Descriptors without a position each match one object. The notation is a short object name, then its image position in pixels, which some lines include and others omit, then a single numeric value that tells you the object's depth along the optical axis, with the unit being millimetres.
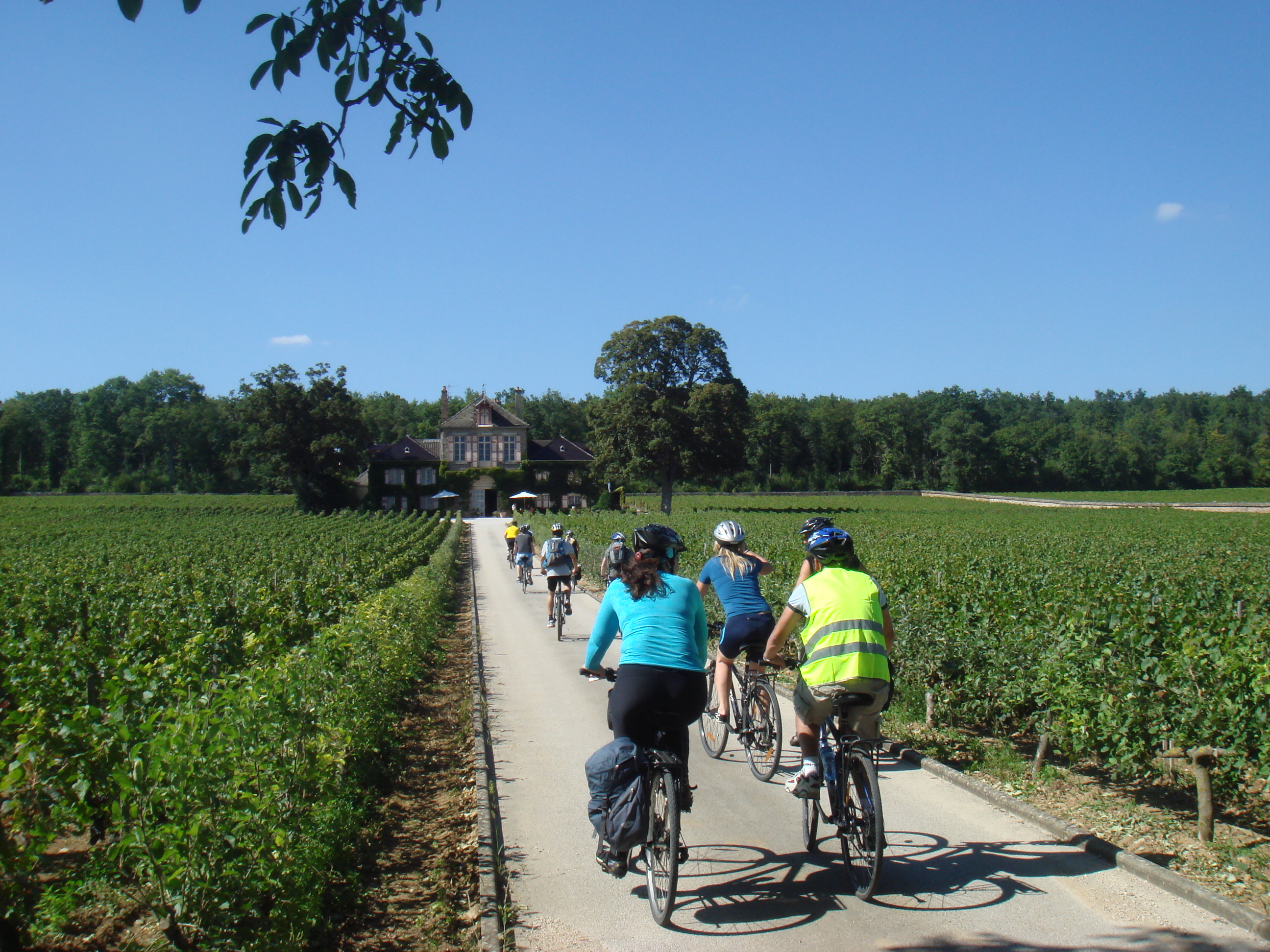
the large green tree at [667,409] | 59812
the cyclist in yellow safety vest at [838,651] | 4758
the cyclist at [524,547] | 23250
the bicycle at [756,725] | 7137
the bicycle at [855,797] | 4578
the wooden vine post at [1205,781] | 5141
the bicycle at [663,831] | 4332
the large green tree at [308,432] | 69812
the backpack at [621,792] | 4504
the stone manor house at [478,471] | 74688
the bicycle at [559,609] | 14938
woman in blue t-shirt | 7133
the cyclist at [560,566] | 15258
